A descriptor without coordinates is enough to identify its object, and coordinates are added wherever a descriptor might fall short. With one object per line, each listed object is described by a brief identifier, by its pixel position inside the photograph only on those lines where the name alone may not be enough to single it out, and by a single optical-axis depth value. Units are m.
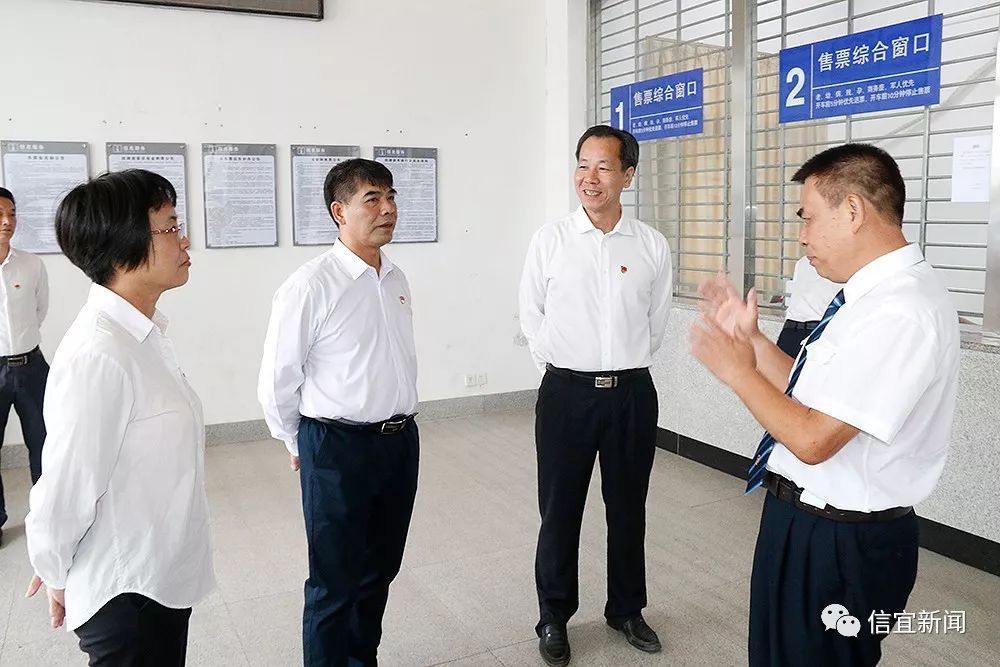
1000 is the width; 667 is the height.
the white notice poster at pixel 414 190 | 6.08
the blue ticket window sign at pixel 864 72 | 3.82
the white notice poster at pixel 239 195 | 5.53
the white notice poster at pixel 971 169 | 3.74
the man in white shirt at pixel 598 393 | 2.91
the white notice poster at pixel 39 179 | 5.02
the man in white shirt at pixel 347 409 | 2.44
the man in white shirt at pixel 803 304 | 4.01
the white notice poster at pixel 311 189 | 5.76
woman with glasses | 1.54
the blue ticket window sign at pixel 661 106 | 5.32
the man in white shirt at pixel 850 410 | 1.66
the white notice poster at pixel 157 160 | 5.26
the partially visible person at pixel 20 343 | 4.16
